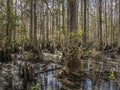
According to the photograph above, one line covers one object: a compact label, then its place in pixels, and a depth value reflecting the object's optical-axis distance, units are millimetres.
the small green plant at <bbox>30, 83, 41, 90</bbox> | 2623
